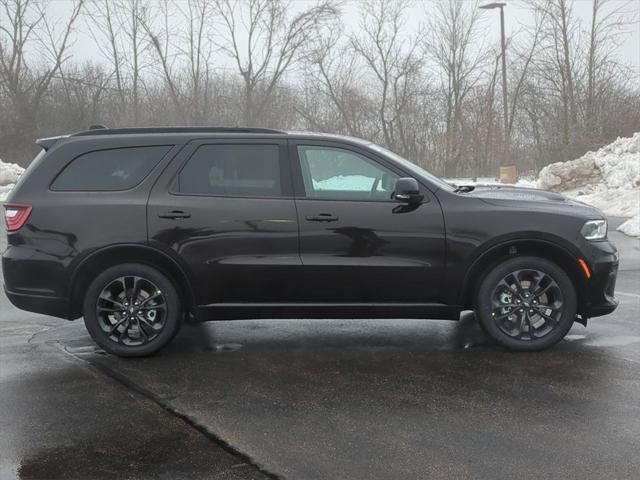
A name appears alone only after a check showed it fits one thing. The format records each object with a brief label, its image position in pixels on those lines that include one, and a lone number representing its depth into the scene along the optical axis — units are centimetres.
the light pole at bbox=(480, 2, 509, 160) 2845
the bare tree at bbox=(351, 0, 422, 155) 3219
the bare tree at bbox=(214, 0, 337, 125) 3188
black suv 561
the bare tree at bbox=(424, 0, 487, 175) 3194
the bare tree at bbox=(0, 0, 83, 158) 3241
